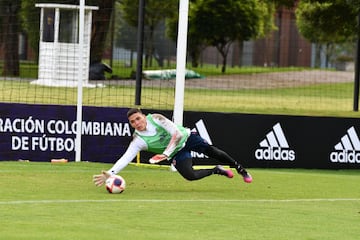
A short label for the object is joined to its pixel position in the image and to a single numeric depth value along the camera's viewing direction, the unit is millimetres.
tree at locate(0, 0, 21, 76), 28858
